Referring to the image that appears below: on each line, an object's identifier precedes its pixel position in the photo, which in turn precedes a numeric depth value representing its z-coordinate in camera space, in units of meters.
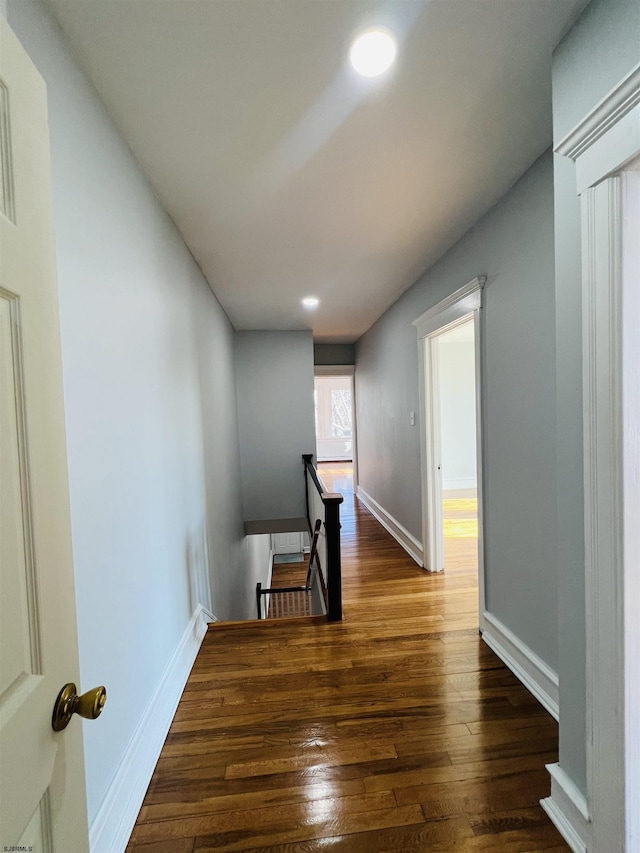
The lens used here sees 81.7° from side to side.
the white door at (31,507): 0.53
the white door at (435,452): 3.19
